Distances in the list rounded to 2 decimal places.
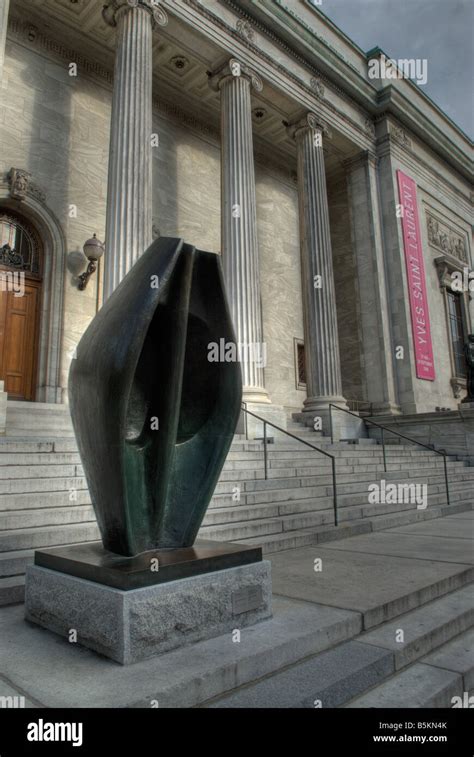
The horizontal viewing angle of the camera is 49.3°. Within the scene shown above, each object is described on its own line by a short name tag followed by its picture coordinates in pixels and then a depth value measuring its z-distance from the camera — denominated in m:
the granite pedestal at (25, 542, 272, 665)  2.65
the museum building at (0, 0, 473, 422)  12.44
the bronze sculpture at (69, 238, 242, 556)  3.09
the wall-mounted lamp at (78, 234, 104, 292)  12.74
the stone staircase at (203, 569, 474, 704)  2.42
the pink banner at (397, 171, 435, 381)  18.92
